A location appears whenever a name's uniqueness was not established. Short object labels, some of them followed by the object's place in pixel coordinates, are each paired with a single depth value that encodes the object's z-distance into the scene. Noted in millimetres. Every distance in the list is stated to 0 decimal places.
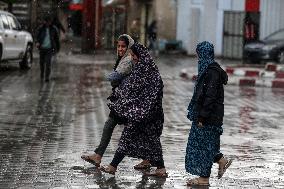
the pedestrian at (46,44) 22812
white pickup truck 25812
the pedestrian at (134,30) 36562
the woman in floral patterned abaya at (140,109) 10008
